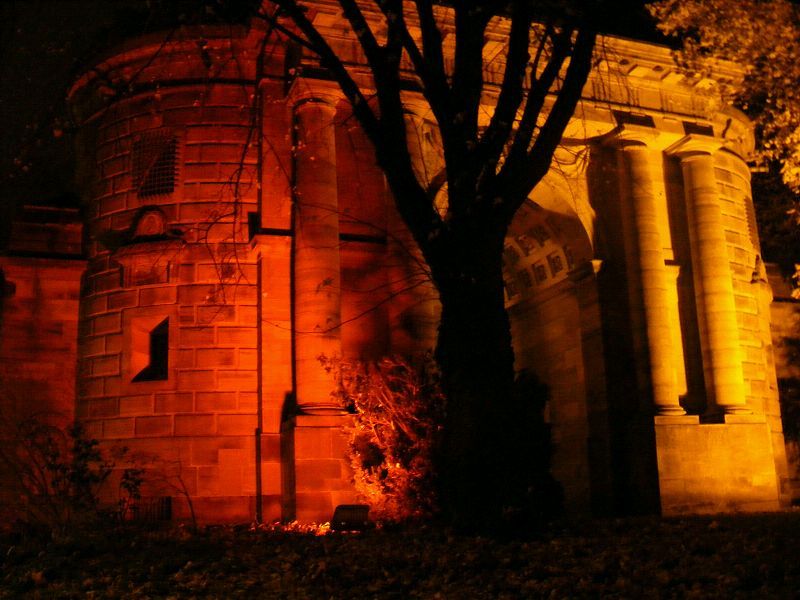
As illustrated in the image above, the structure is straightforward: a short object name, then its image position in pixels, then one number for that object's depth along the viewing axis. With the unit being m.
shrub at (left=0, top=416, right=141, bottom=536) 13.12
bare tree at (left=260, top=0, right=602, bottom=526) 11.60
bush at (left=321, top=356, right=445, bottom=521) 16.38
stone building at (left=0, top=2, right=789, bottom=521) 20.52
